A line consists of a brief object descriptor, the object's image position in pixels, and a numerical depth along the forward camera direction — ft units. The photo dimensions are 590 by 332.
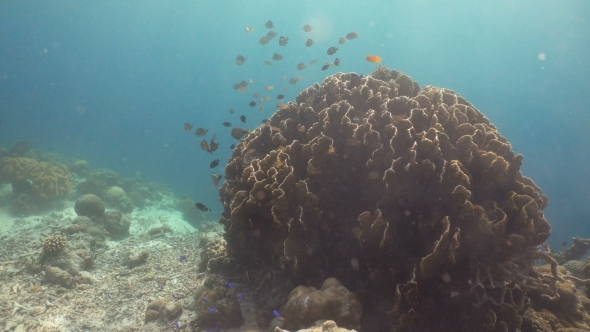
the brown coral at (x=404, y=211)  13.78
